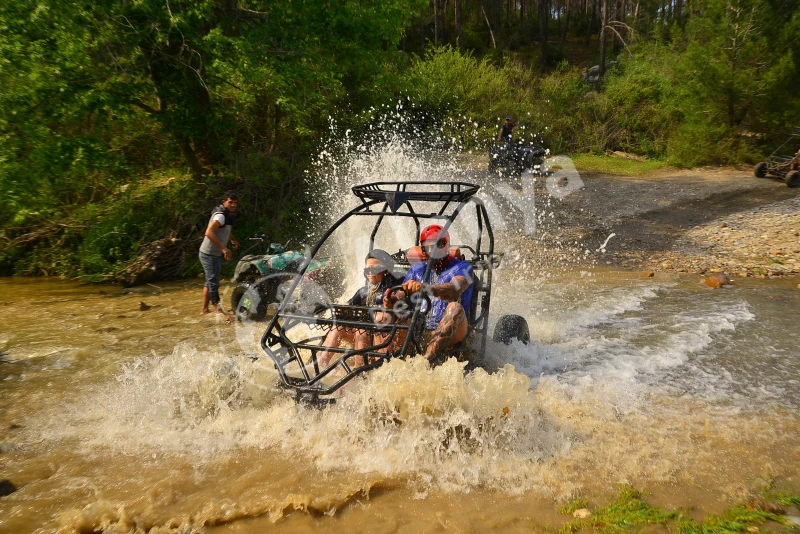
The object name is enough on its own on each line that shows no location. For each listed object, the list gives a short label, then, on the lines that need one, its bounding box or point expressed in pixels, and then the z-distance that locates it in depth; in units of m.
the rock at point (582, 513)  3.40
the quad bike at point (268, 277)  8.00
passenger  4.93
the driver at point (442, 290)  4.76
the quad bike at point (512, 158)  15.85
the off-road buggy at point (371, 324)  4.36
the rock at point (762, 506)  3.37
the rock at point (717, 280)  8.70
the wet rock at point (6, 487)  3.78
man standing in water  7.64
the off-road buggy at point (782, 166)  13.99
